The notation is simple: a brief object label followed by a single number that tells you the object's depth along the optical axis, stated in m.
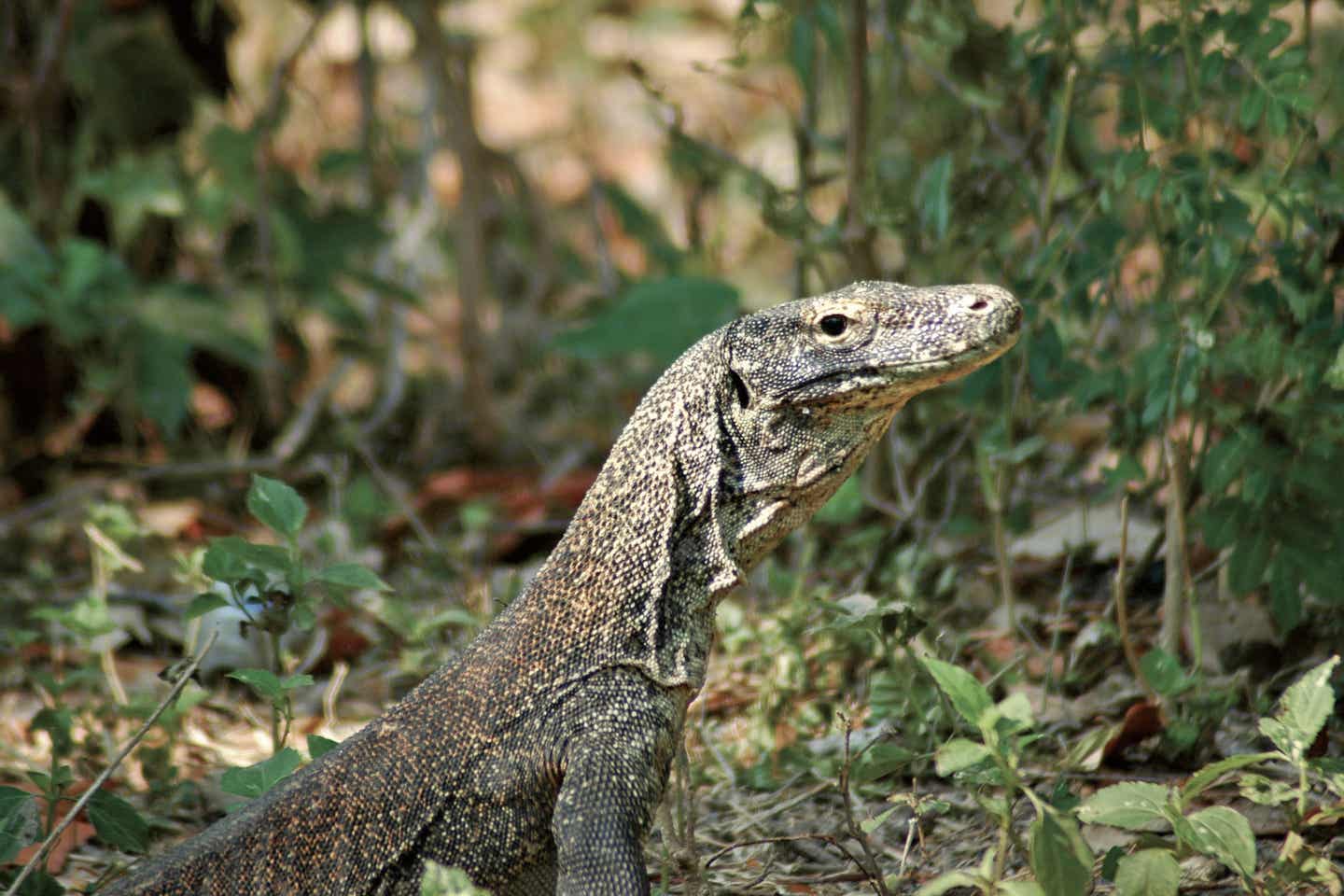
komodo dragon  5.95
